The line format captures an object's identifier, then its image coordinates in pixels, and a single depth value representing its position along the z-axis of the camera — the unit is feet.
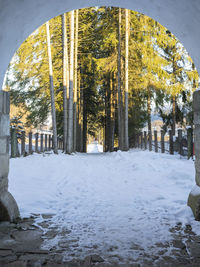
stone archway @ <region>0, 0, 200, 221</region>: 10.34
